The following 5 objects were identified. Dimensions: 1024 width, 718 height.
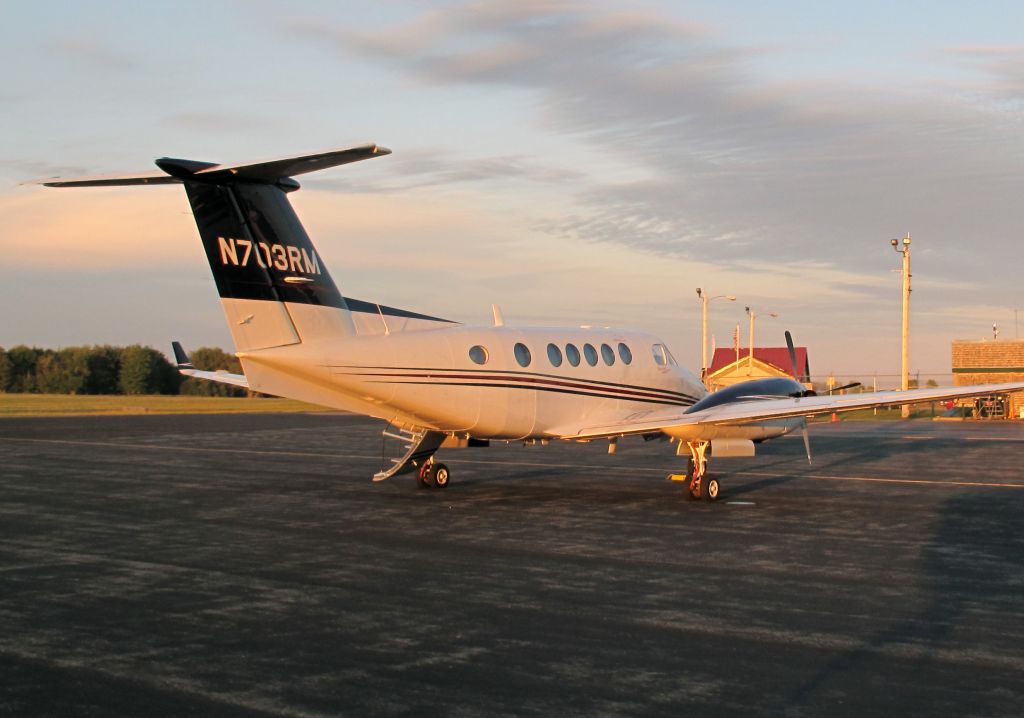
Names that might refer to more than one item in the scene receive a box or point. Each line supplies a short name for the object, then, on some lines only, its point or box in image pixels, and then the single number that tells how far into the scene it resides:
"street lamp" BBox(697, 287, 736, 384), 62.45
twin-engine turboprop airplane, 16.06
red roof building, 61.78
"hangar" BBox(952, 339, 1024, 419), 61.78
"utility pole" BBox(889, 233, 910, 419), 53.41
